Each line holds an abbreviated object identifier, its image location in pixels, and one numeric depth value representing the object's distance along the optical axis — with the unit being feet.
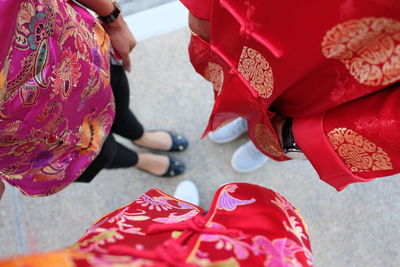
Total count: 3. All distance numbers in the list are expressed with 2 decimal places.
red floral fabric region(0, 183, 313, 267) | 0.97
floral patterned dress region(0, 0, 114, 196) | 1.42
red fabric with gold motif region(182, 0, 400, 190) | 1.12
